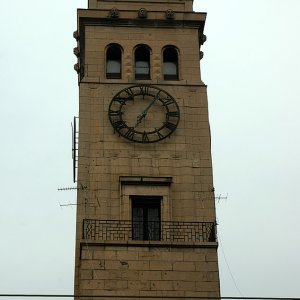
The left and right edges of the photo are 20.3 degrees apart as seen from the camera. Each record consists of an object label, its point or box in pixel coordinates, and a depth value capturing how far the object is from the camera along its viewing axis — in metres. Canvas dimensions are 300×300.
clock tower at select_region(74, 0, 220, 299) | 32.09
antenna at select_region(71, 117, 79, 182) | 36.50
